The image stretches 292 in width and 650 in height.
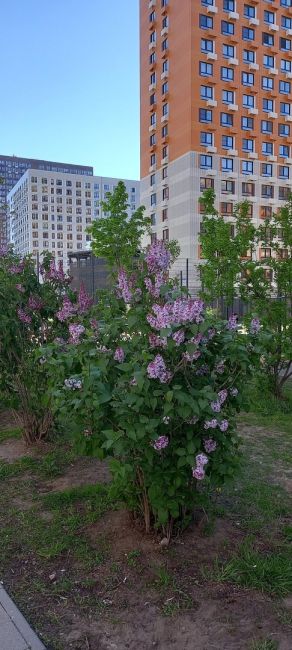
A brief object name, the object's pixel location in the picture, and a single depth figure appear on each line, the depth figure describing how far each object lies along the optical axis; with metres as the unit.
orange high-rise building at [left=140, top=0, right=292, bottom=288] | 48.12
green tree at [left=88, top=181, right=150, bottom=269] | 20.76
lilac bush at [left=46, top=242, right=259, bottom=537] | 2.59
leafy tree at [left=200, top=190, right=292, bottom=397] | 7.30
